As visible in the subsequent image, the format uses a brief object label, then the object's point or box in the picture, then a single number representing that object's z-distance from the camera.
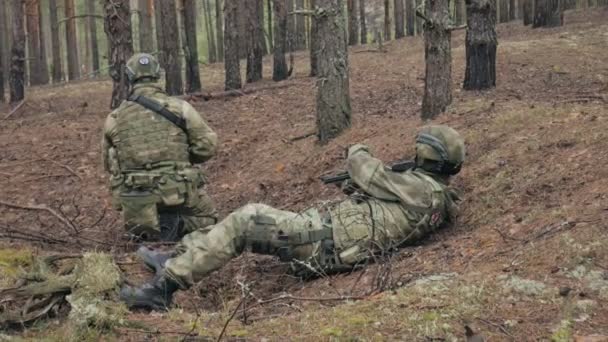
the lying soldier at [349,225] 5.00
